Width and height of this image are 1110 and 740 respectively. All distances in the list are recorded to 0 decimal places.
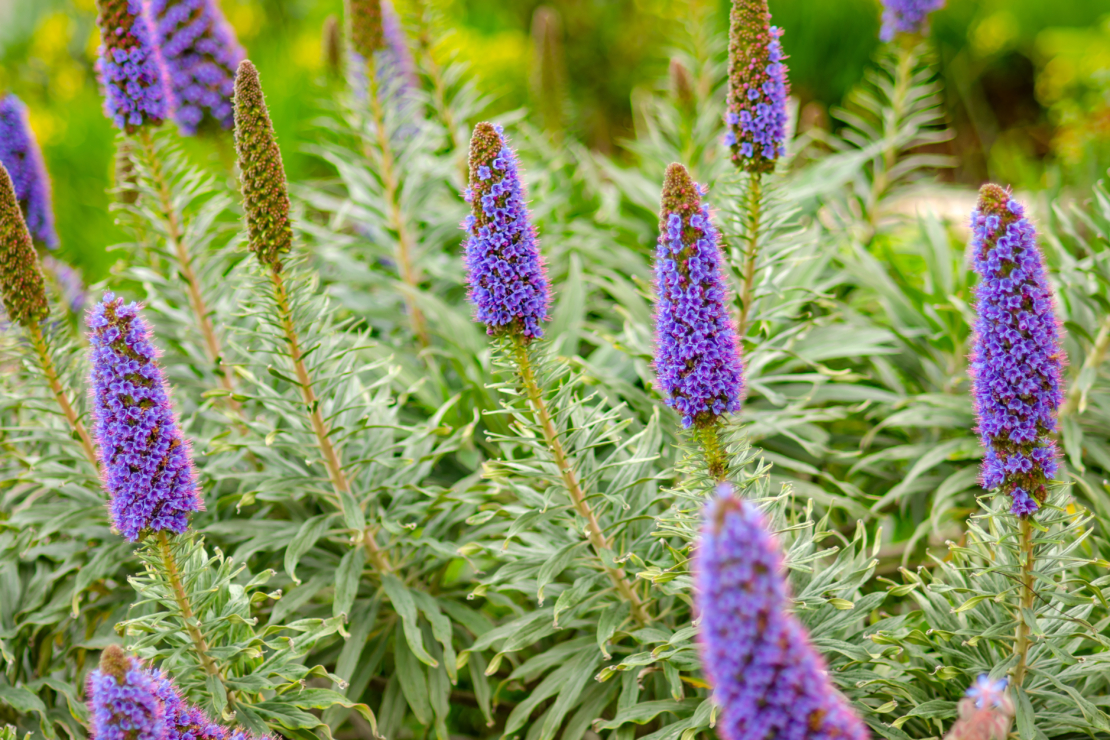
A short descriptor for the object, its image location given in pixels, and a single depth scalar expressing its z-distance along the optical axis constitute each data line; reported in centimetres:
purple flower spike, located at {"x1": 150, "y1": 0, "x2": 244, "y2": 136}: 457
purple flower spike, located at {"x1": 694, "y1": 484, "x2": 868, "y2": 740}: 162
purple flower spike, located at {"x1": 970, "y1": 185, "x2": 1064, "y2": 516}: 244
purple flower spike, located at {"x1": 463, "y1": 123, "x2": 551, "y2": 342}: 266
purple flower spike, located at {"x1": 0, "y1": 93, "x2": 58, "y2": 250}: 425
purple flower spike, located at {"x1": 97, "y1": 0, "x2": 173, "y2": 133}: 376
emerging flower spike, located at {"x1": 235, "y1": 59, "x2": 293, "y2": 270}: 288
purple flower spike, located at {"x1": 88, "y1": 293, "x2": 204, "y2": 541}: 260
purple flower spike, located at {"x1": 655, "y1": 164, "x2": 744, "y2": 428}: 258
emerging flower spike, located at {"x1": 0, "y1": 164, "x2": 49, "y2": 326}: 310
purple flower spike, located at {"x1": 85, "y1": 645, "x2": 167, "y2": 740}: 206
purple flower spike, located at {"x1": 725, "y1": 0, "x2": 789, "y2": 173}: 331
